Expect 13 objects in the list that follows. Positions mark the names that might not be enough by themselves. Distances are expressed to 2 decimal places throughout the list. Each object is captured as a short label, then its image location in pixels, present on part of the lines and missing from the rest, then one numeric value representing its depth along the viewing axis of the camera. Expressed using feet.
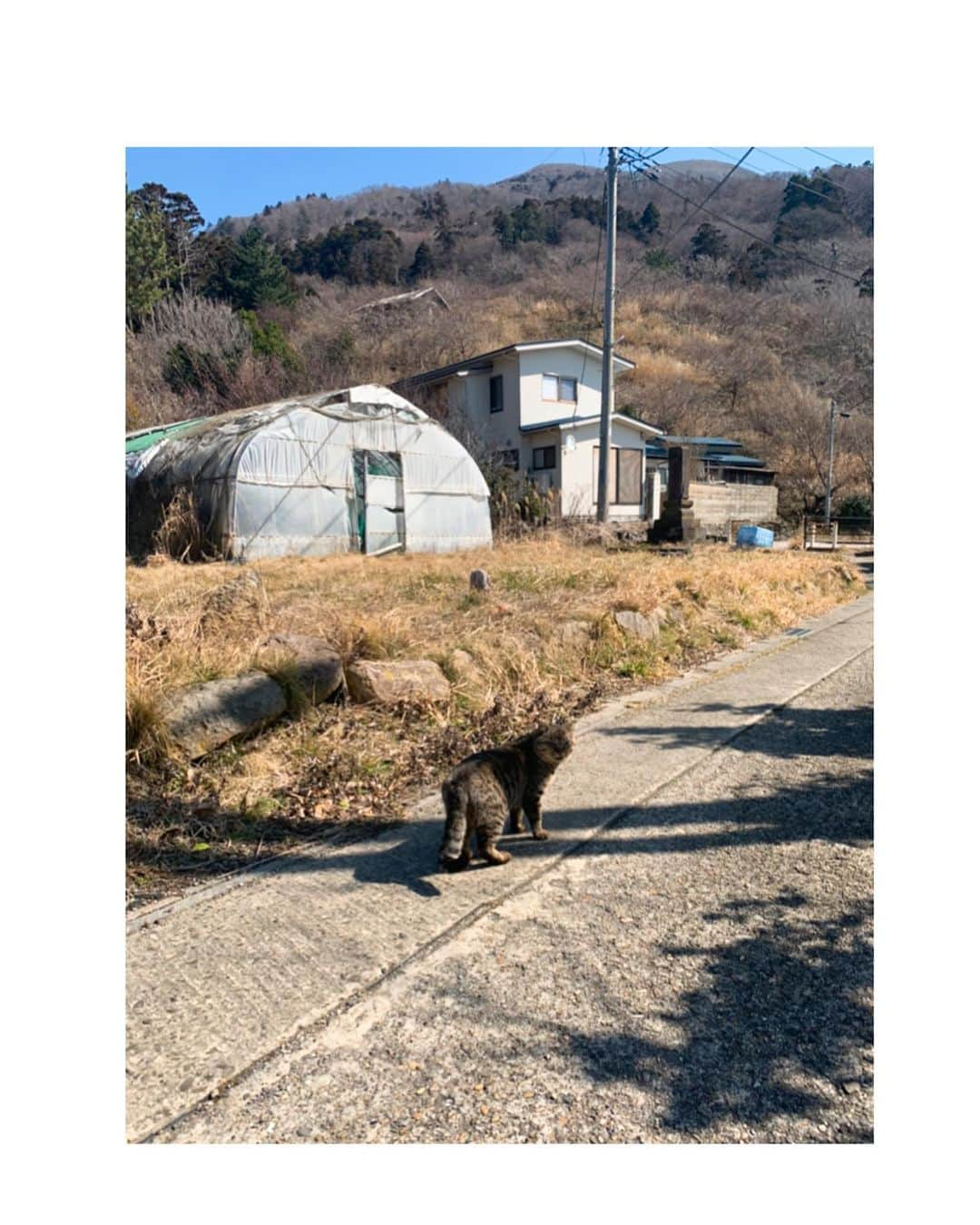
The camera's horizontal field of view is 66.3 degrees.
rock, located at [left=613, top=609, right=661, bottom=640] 21.49
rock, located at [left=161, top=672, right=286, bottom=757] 12.44
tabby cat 9.25
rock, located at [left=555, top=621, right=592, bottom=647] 20.06
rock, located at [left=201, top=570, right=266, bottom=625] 18.56
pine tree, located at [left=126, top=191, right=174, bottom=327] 93.45
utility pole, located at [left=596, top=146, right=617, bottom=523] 52.47
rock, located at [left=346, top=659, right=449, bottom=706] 15.17
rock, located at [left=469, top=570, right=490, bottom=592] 28.43
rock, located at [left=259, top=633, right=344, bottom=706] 14.83
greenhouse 43.57
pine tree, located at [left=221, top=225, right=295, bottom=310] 115.65
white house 77.46
